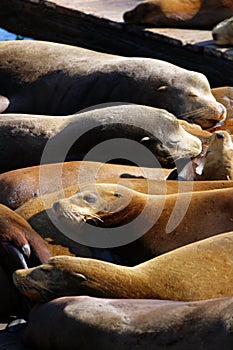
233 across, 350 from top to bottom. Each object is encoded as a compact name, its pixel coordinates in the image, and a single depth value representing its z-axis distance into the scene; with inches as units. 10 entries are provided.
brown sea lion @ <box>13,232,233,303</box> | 348.8
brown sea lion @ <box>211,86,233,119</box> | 623.2
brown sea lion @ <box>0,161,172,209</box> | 460.4
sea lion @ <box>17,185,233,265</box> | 402.6
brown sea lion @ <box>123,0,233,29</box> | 809.5
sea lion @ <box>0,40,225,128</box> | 622.2
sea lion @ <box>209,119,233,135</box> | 554.7
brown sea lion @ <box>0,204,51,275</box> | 388.2
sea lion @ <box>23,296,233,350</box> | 304.7
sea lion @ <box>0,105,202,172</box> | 520.1
